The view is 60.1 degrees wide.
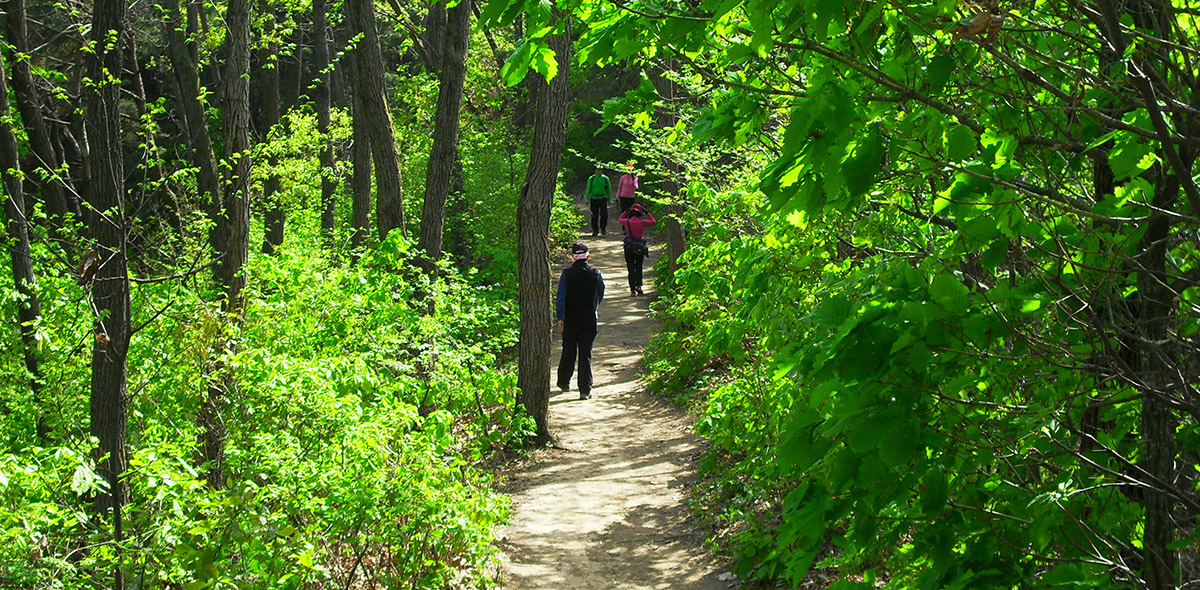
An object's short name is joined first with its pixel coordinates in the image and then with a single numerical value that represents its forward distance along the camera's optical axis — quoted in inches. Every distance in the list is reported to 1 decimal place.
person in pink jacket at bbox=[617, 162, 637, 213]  839.7
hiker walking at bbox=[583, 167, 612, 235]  875.4
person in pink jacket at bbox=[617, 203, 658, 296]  737.6
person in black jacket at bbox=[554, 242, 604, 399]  474.9
